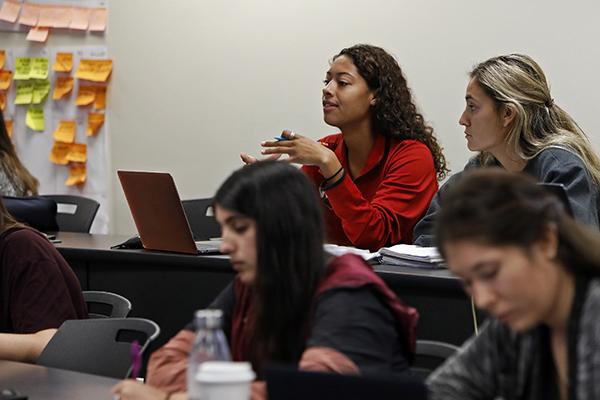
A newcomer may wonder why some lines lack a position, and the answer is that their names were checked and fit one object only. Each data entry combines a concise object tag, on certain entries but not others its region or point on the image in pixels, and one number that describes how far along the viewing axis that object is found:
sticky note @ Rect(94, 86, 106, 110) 9.17
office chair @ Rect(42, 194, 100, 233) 7.93
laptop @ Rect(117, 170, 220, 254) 5.79
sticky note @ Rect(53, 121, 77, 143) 9.38
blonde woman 5.59
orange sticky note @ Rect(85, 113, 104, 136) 9.20
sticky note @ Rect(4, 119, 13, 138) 9.67
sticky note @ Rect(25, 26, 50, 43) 9.40
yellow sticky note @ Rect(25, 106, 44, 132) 9.54
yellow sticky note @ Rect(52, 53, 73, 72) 9.30
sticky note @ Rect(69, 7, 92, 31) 9.15
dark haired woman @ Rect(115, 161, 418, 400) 3.08
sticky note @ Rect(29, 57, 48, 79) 9.43
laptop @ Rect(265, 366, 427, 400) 2.34
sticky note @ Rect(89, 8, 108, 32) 9.06
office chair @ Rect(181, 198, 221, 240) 7.27
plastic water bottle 2.58
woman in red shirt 5.91
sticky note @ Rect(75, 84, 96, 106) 9.21
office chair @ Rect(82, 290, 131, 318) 4.67
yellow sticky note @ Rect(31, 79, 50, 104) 9.48
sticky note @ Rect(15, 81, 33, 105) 9.52
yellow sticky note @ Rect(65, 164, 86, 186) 9.38
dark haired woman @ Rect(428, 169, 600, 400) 2.42
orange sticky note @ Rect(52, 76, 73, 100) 9.35
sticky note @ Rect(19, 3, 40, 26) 9.47
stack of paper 5.18
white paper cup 2.35
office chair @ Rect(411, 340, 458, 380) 3.59
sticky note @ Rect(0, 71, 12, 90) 9.61
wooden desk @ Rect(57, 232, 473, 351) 5.81
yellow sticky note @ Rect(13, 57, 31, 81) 9.50
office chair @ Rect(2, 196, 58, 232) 6.74
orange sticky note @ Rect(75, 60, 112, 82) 9.06
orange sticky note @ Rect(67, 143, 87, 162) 9.34
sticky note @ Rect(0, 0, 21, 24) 9.54
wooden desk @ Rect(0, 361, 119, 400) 3.32
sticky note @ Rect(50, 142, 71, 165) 9.46
